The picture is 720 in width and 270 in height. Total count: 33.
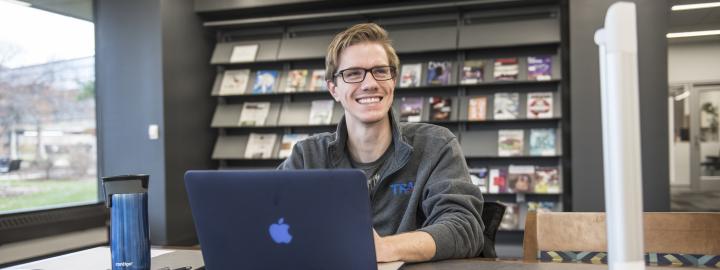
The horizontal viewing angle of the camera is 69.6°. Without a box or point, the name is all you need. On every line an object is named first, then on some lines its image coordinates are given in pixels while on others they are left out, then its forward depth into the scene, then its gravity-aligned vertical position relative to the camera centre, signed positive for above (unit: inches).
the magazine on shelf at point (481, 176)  161.5 -13.9
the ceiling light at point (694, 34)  146.9 +28.0
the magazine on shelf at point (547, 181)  155.1 -15.4
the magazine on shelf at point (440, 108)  163.9 +7.9
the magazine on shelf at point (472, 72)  159.9 +18.7
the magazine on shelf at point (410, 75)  165.5 +19.0
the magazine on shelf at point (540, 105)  154.9 +7.7
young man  52.3 -1.9
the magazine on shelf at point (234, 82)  182.4 +20.0
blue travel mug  40.2 -6.2
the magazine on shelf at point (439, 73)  163.2 +19.0
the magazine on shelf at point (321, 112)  172.9 +8.1
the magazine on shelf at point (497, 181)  159.6 -15.4
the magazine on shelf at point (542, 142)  155.3 -3.5
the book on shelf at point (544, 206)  159.0 -23.3
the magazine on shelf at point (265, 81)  179.8 +19.7
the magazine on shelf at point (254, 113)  180.7 +8.5
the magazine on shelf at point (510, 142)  157.6 -3.4
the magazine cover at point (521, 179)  157.6 -14.8
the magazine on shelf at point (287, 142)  178.0 -1.9
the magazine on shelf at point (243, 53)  179.8 +29.7
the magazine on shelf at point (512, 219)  158.4 -27.1
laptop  31.5 -5.1
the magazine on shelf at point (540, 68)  153.6 +18.7
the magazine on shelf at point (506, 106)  158.4 +7.8
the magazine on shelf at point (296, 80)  176.4 +19.3
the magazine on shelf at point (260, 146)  179.6 -3.0
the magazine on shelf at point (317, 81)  173.5 +18.5
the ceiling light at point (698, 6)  144.9 +34.5
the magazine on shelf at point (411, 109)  166.2 +8.0
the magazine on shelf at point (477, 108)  160.4 +7.4
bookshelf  156.9 +21.3
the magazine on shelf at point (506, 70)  157.6 +18.9
